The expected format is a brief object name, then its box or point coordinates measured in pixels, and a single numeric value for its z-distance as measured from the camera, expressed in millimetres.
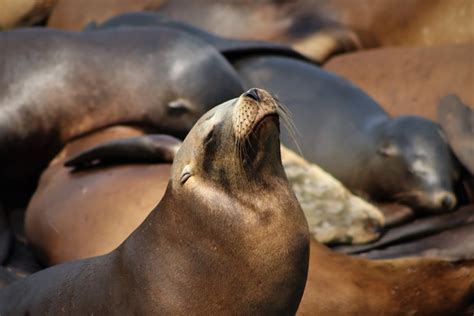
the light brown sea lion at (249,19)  16953
